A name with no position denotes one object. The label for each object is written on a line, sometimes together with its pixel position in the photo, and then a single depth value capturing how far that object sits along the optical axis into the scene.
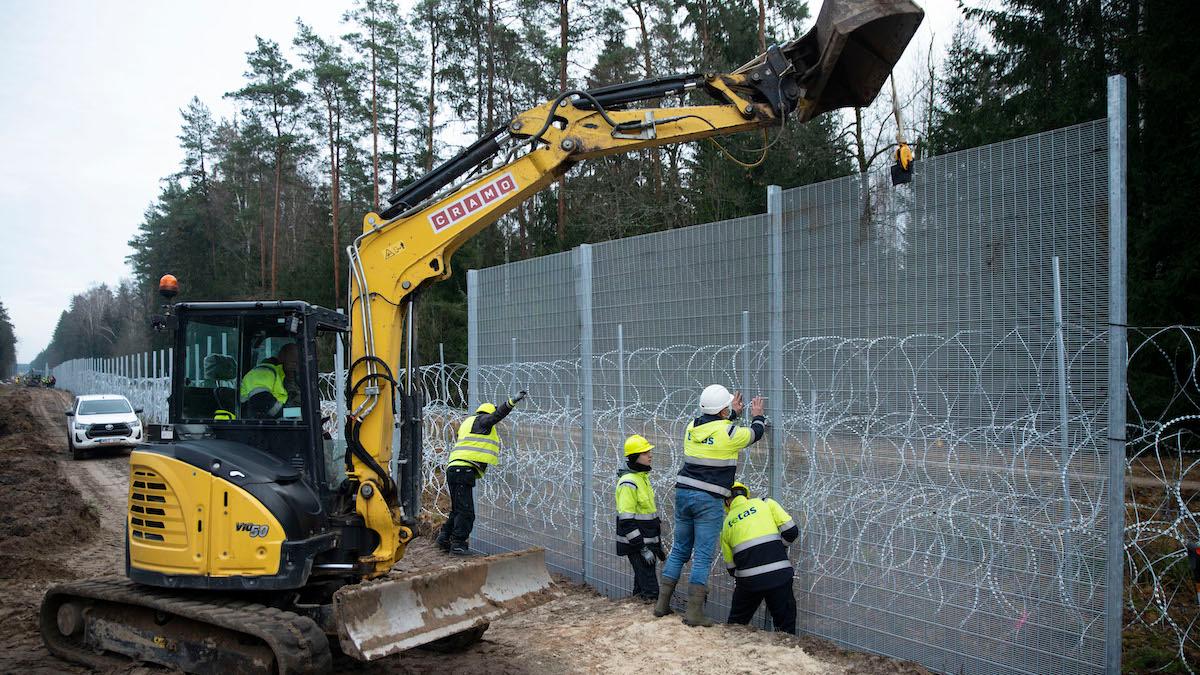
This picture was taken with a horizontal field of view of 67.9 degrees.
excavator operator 5.91
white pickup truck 21.23
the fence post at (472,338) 10.03
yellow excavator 5.35
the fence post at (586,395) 7.97
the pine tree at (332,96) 31.22
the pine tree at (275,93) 35.75
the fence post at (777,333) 6.07
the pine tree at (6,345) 110.97
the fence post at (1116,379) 4.22
